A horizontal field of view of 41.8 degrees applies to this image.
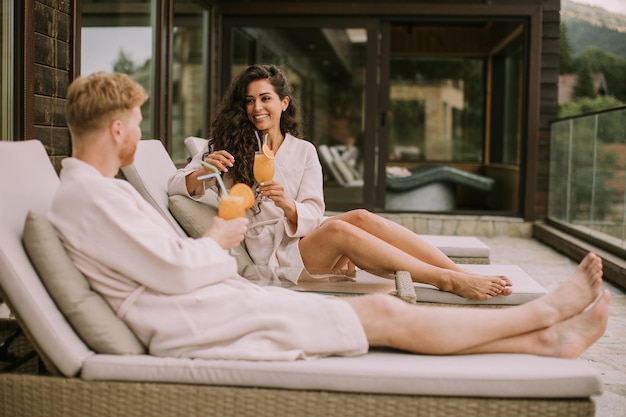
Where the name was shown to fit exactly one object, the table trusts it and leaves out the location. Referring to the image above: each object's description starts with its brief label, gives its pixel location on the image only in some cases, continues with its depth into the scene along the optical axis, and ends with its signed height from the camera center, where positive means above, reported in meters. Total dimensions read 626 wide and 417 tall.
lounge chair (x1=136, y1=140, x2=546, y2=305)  3.18 -0.24
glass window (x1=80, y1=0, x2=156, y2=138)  4.93 +0.75
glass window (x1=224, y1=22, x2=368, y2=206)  8.32 +0.83
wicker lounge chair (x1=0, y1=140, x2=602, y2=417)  1.96 -0.53
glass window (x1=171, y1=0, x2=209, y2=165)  6.83 +0.73
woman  3.16 -0.22
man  2.02 -0.35
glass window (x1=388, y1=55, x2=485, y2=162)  11.63 +0.75
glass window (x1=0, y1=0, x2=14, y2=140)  3.88 +0.39
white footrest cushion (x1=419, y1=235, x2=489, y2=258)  4.20 -0.45
